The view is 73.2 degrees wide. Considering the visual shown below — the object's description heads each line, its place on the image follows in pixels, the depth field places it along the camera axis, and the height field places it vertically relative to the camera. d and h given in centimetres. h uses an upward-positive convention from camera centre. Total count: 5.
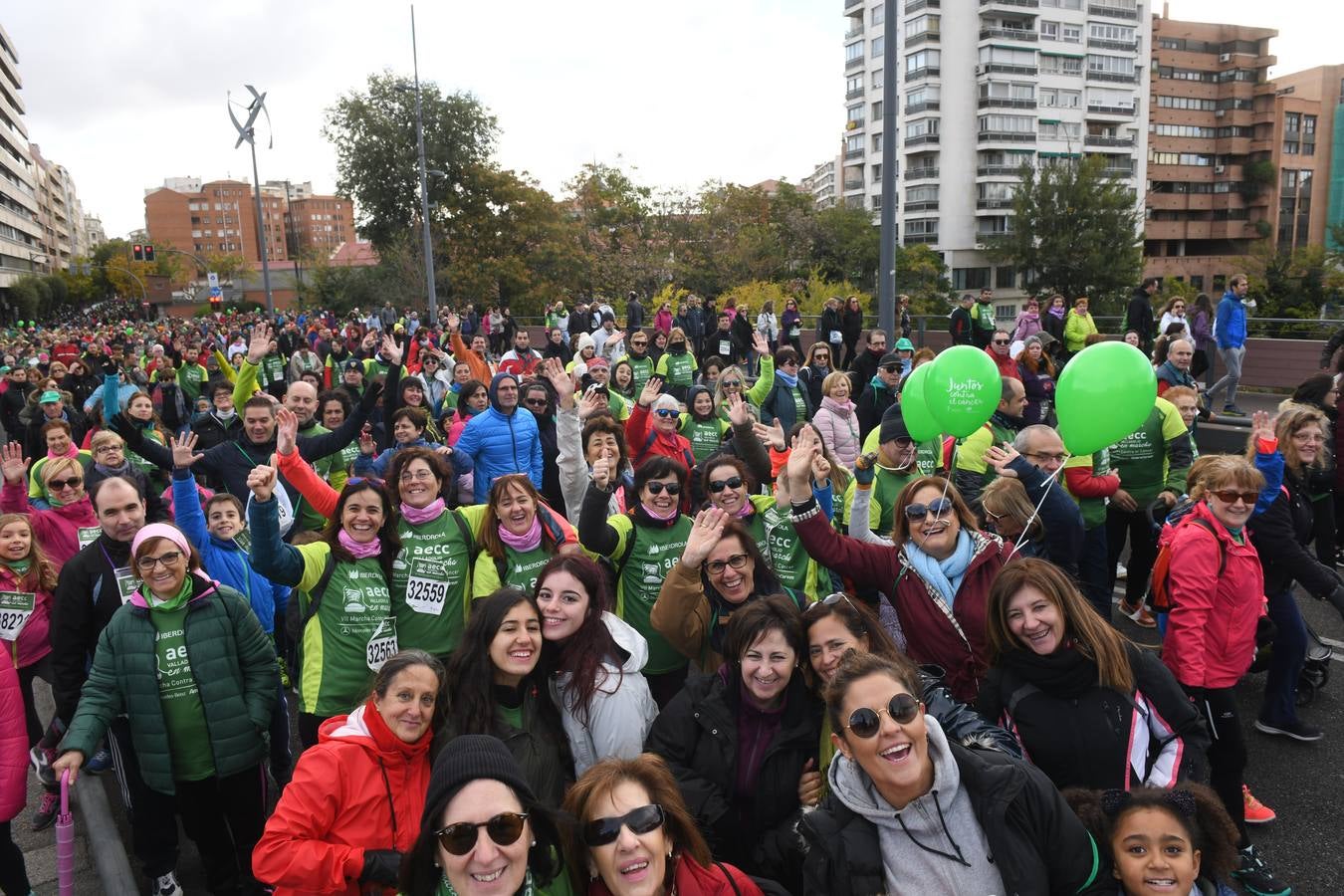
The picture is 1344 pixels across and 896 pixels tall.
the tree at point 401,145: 4784 +866
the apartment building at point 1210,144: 6881 +1096
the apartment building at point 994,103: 5978 +1282
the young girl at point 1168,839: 241 -148
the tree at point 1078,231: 4766 +320
